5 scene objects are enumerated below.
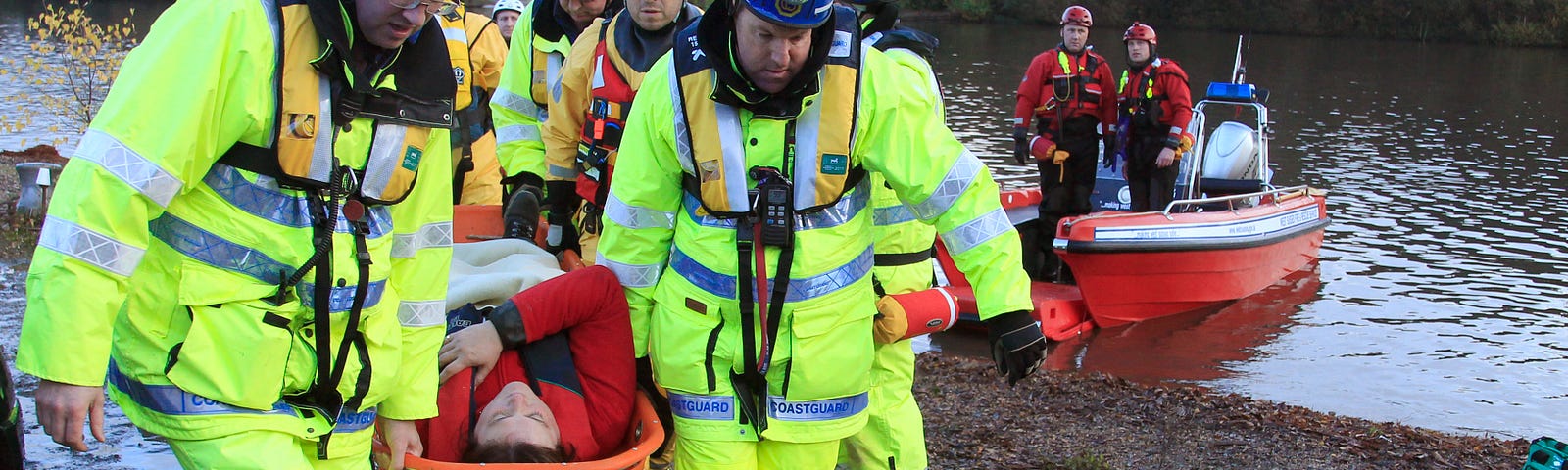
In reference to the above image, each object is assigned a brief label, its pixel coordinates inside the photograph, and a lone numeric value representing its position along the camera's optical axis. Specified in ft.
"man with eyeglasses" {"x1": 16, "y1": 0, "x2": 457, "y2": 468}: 7.25
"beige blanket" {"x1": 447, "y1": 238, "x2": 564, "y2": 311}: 13.01
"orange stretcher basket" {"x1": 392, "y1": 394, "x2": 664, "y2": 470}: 9.68
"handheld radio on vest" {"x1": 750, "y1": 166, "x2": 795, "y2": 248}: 10.05
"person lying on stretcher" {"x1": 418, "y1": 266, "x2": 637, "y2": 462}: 10.89
